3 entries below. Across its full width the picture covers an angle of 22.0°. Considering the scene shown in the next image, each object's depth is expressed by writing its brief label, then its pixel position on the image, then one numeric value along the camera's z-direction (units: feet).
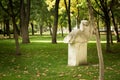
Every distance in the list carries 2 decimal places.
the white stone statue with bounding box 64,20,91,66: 47.42
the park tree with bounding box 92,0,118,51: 65.26
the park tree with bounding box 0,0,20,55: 60.64
